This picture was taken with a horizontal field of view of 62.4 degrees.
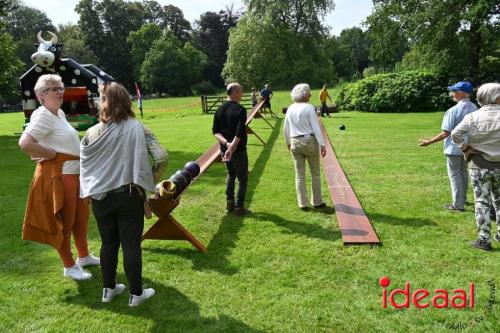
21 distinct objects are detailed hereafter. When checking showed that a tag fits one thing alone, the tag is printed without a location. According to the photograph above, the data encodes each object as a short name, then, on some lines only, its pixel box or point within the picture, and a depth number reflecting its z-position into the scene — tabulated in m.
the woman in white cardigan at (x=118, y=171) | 3.26
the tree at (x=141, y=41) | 71.75
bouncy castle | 17.30
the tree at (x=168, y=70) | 65.88
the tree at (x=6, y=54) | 18.69
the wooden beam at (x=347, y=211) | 4.92
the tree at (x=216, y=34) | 76.06
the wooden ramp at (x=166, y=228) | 4.61
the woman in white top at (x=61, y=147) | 3.70
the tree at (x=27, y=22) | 77.00
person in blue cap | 5.43
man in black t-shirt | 5.63
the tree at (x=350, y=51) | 80.31
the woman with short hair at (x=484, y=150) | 4.30
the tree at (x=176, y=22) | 86.38
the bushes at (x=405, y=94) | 23.61
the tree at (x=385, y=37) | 26.39
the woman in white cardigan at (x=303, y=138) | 5.82
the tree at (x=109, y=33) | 73.44
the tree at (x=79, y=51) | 62.81
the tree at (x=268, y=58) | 46.56
